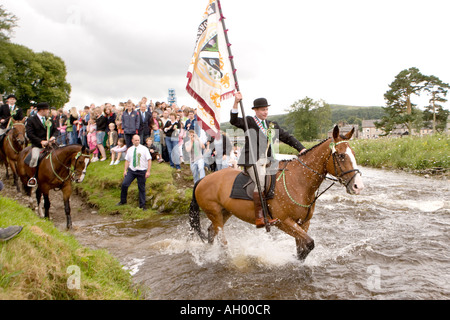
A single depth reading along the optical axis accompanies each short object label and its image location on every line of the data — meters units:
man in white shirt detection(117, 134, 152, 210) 10.80
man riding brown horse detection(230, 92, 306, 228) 5.78
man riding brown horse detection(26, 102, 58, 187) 9.36
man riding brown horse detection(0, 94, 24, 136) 13.57
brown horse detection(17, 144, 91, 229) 9.01
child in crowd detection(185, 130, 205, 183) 12.17
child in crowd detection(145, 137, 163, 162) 13.88
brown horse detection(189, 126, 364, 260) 5.13
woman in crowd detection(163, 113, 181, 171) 14.51
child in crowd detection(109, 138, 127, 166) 14.60
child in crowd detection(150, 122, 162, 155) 15.38
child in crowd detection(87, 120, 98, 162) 16.25
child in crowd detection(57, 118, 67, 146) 17.54
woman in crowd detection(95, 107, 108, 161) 15.89
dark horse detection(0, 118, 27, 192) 12.61
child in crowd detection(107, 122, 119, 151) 15.79
